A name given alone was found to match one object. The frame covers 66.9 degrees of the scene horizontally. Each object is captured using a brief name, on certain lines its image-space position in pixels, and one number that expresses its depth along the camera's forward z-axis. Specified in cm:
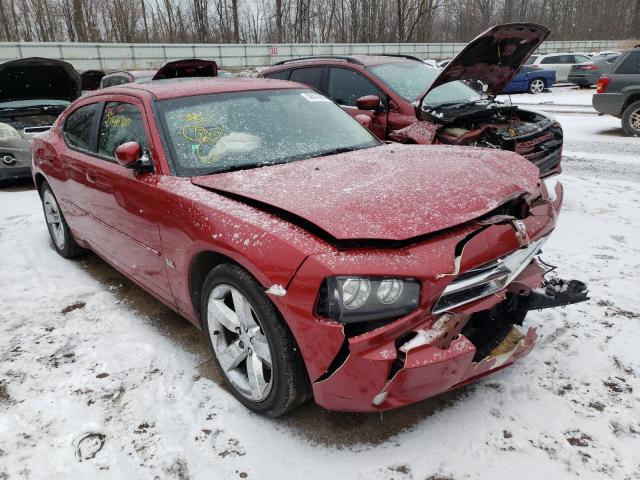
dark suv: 951
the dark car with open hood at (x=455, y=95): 519
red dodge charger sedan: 190
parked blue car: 1995
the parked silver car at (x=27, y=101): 734
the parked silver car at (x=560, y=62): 2236
